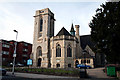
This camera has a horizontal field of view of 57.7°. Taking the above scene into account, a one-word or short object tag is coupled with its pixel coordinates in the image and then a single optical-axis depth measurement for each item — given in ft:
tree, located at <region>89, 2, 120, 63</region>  39.22
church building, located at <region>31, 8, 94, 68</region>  115.65
